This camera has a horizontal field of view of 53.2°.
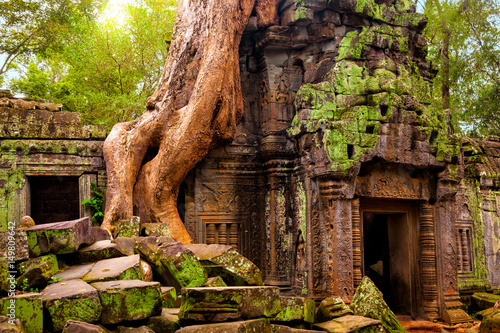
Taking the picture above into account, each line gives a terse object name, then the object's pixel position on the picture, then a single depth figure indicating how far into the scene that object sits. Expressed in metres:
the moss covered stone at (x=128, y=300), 3.57
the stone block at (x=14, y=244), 3.92
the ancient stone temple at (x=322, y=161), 7.14
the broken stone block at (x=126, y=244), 5.33
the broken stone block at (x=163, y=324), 3.77
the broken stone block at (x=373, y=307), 5.26
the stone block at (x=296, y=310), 4.48
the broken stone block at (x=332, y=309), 4.93
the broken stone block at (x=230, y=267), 5.09
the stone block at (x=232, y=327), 3.62
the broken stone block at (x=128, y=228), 6.31
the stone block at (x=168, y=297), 4.46
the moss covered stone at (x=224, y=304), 3.78
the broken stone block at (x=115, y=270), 4.14
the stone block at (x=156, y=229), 6.39
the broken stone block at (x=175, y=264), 4.93
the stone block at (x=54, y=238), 4.30
